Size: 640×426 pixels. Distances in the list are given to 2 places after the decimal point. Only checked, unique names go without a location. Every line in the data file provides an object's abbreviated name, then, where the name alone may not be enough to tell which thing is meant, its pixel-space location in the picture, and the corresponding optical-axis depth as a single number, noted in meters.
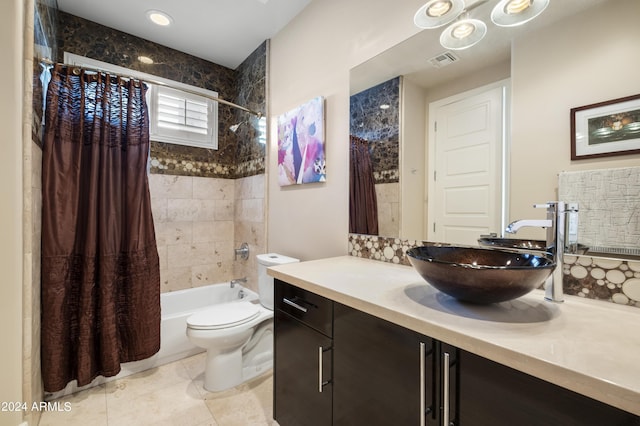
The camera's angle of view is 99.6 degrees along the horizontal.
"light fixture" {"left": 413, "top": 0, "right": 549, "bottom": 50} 1.05
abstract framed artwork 1.85
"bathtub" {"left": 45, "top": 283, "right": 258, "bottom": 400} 1.92
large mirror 1.06
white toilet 1.70
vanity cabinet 0.57
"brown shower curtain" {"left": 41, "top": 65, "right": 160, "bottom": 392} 1.60
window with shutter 2.50
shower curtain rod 1.59
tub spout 2.71
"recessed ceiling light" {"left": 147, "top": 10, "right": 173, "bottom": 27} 2.13
